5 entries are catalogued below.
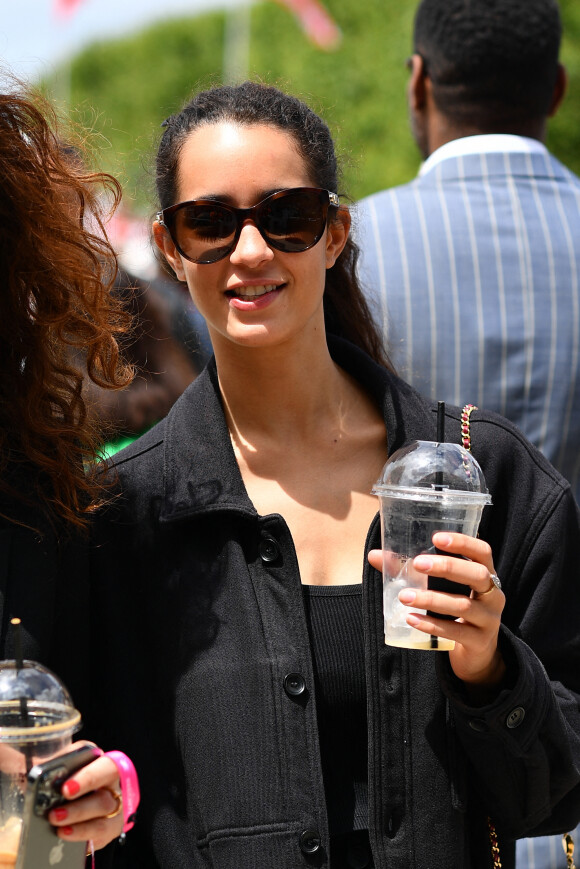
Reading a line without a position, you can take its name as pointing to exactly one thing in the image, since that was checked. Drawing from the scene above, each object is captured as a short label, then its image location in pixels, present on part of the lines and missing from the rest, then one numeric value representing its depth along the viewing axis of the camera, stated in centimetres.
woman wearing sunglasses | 442
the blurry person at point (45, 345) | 457
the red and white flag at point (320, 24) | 4741
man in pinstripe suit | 664
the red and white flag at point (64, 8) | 4866
